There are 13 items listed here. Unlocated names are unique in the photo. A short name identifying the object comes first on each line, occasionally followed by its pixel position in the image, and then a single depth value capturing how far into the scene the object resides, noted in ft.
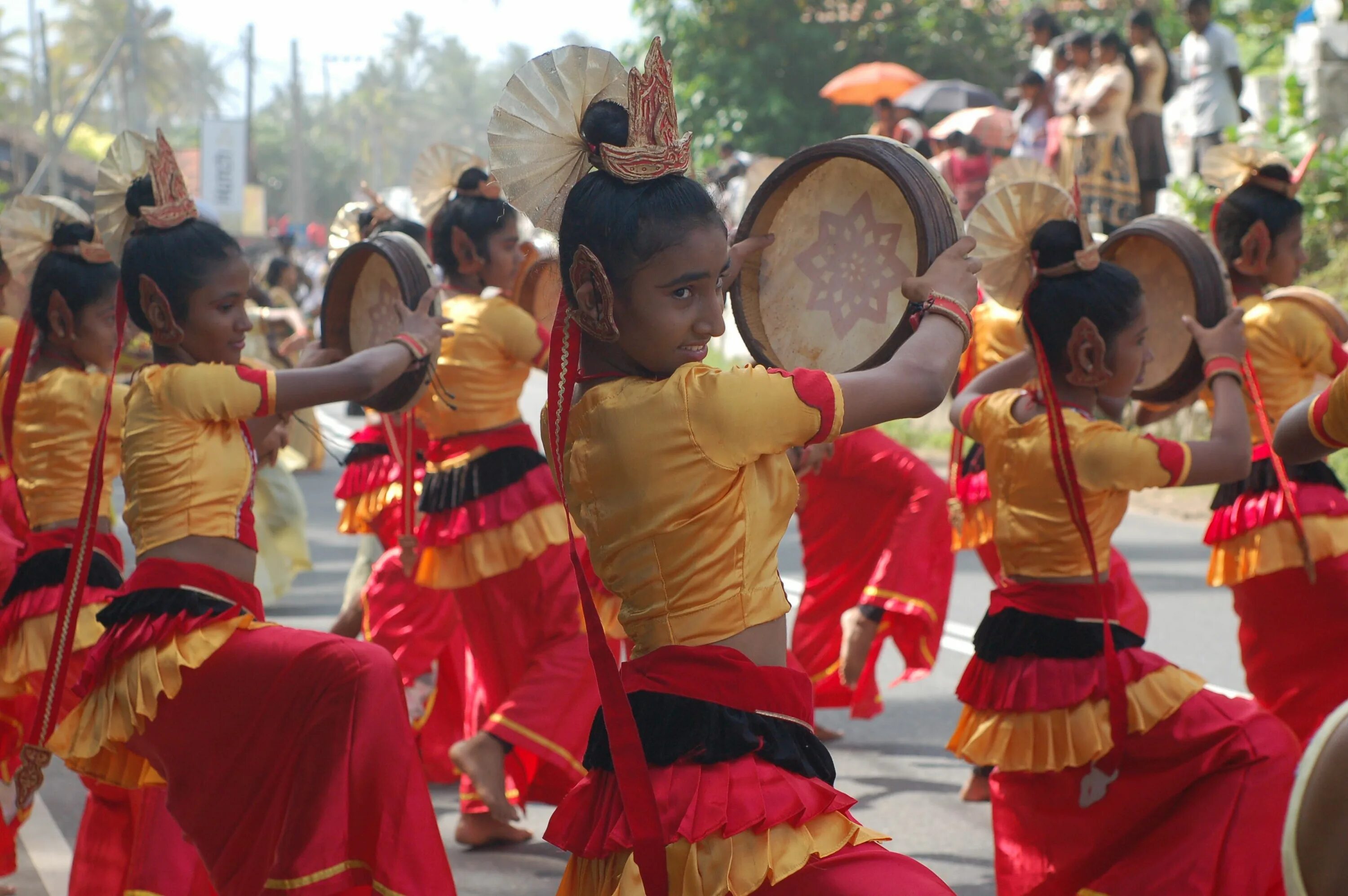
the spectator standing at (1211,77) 45.57
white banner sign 110.11
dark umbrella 62.64
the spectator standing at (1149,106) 43.96
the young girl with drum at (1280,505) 16.16
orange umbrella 66.23
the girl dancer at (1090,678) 12.23
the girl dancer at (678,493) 8.48
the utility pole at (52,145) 102.99
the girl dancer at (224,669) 11.98
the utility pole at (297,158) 168.04
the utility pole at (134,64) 116.72
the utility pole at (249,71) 170.60
